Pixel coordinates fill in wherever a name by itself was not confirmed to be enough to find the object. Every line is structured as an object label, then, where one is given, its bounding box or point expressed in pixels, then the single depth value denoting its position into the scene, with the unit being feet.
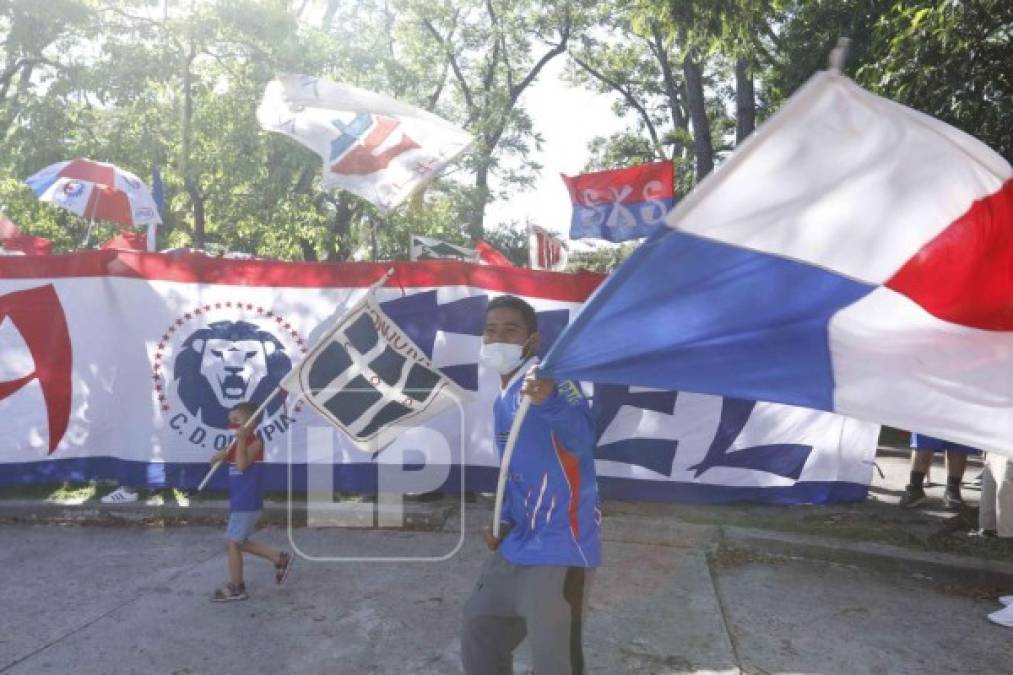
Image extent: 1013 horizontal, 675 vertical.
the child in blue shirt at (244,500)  17.13
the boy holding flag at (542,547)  9.88
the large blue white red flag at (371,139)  24.47
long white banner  23.79
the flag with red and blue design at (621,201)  46.24
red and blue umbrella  40.19
